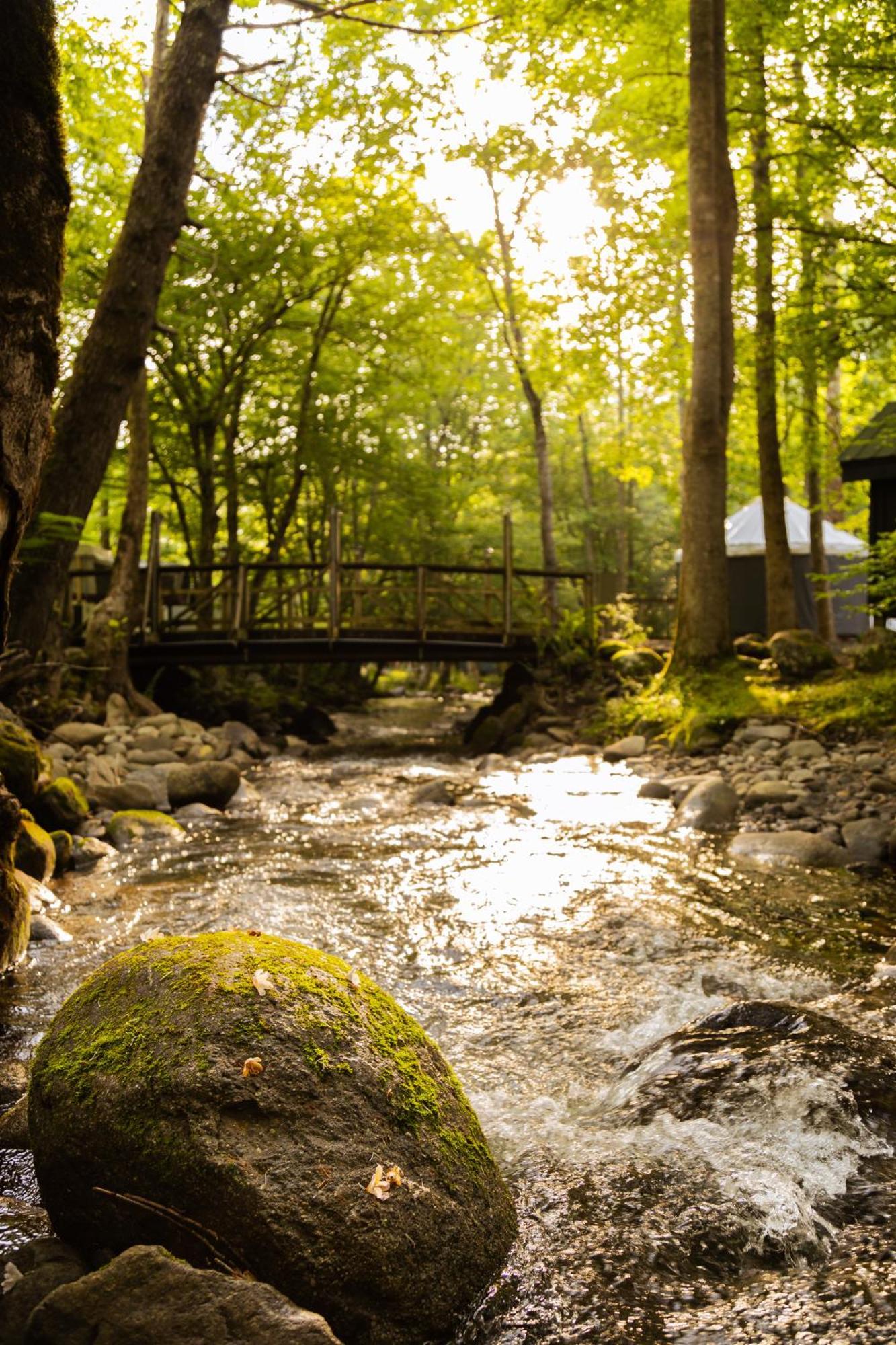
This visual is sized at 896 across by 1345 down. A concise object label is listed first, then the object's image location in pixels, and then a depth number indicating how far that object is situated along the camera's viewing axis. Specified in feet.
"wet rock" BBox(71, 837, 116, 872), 24.05
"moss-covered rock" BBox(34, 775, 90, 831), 25.46
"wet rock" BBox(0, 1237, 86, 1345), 6.80
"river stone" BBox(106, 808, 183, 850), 26.86
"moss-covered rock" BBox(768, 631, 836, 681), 39.19
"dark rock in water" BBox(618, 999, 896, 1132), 10.86
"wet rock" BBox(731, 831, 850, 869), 23.32
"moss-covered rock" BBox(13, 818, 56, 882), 21.08
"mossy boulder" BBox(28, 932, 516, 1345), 7.26
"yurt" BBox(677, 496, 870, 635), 76.13
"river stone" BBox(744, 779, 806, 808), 28.43
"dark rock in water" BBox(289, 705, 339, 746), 57.57
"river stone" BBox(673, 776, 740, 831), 27.89
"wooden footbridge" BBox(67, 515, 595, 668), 54.08
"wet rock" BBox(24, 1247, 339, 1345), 6.28
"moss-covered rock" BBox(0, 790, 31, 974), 15.48
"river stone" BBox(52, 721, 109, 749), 36.24
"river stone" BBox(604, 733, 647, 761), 40.01
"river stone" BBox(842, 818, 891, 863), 23.39
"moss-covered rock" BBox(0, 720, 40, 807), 22.97
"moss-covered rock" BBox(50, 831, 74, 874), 23.32
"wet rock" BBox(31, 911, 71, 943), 17.39
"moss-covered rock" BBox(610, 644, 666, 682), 49.26
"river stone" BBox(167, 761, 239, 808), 33.01
